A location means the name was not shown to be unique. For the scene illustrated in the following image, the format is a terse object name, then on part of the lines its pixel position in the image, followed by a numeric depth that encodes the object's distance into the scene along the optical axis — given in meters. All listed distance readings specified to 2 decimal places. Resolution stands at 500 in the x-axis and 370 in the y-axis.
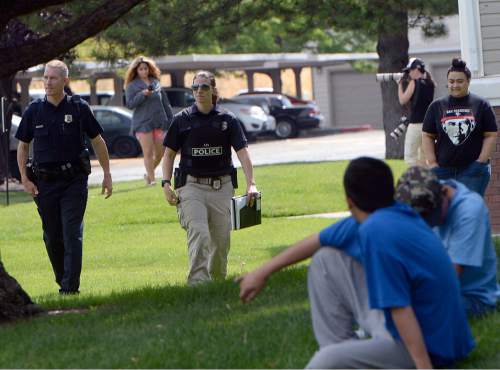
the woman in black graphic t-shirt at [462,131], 19.31
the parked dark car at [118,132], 69.31
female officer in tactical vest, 19.06
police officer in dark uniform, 19.28
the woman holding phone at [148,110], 36.37
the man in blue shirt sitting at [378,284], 10.22
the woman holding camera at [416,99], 28.53
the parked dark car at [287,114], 85.75
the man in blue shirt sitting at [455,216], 11.10
